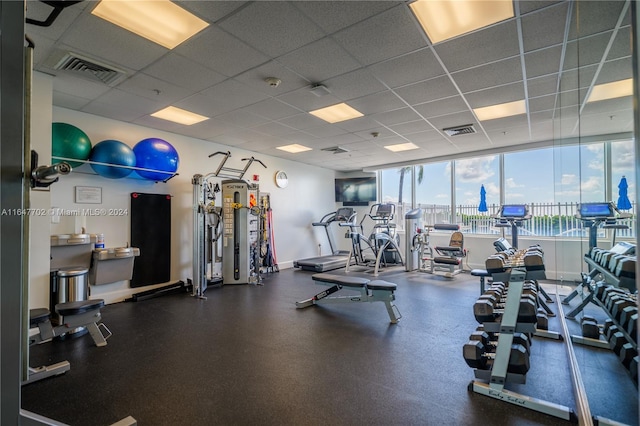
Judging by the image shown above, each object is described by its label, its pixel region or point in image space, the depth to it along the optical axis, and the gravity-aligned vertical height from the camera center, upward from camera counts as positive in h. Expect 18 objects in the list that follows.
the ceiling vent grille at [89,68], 2.95 +1.54
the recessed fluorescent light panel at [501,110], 4.23 +1.54
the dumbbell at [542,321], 2.85 -1.00
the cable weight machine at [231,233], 5.68 -0.31
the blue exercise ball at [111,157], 3.99 +0.80
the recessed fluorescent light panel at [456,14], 2.27 +1.59
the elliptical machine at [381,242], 7.00 -0.64
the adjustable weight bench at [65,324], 2.41 -0.99
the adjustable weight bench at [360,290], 3.63 -0.95
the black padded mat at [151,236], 4.87 -0.32
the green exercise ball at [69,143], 3.61 +0.92
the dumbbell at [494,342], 2.28 -0.95
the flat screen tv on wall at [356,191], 8.94 +0.77
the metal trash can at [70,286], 3.38 -0.78
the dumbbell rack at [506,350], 2.09 -0.96
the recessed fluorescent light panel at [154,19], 2.29 +1.60
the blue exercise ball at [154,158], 4.41 +0.87
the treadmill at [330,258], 7.16 -1.10
